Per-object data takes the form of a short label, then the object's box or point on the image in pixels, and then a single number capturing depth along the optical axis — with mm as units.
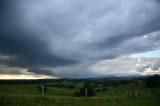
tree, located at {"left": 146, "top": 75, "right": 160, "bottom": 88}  50337
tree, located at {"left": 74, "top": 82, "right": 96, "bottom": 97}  35815
